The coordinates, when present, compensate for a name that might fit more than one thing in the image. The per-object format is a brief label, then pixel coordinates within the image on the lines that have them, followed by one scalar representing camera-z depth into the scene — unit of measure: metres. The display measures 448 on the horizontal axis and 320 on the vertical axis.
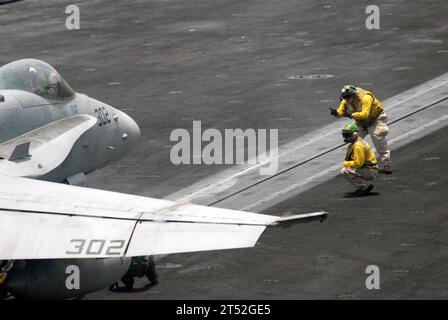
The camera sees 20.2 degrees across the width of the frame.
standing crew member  32.19
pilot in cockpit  25.72
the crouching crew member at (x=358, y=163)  30.33
